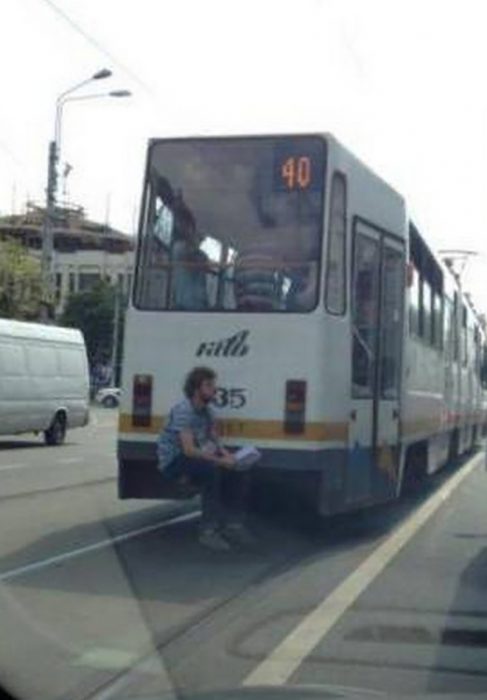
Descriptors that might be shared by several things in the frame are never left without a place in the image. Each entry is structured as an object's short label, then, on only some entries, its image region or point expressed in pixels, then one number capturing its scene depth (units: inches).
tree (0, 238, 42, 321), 1647.4
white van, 954.7
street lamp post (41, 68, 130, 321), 1392.7
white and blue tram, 436.8
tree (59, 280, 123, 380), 3516.2
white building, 4561.3
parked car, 2684.5
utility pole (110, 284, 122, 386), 2950.1
